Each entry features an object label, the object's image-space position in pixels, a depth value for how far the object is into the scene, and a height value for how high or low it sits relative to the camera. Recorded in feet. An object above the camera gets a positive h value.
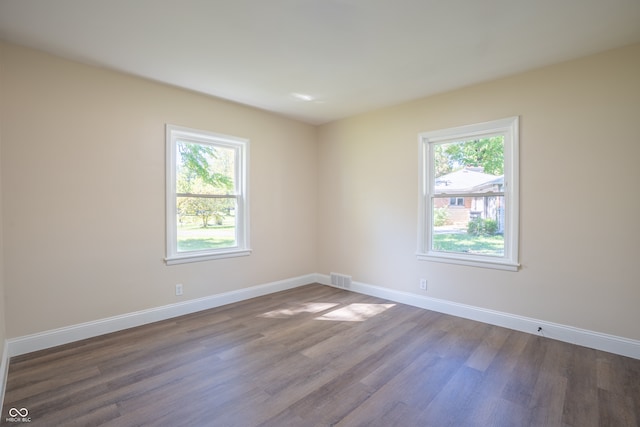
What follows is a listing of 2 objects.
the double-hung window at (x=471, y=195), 10.91 +0.74
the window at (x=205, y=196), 11.86 +0.69
